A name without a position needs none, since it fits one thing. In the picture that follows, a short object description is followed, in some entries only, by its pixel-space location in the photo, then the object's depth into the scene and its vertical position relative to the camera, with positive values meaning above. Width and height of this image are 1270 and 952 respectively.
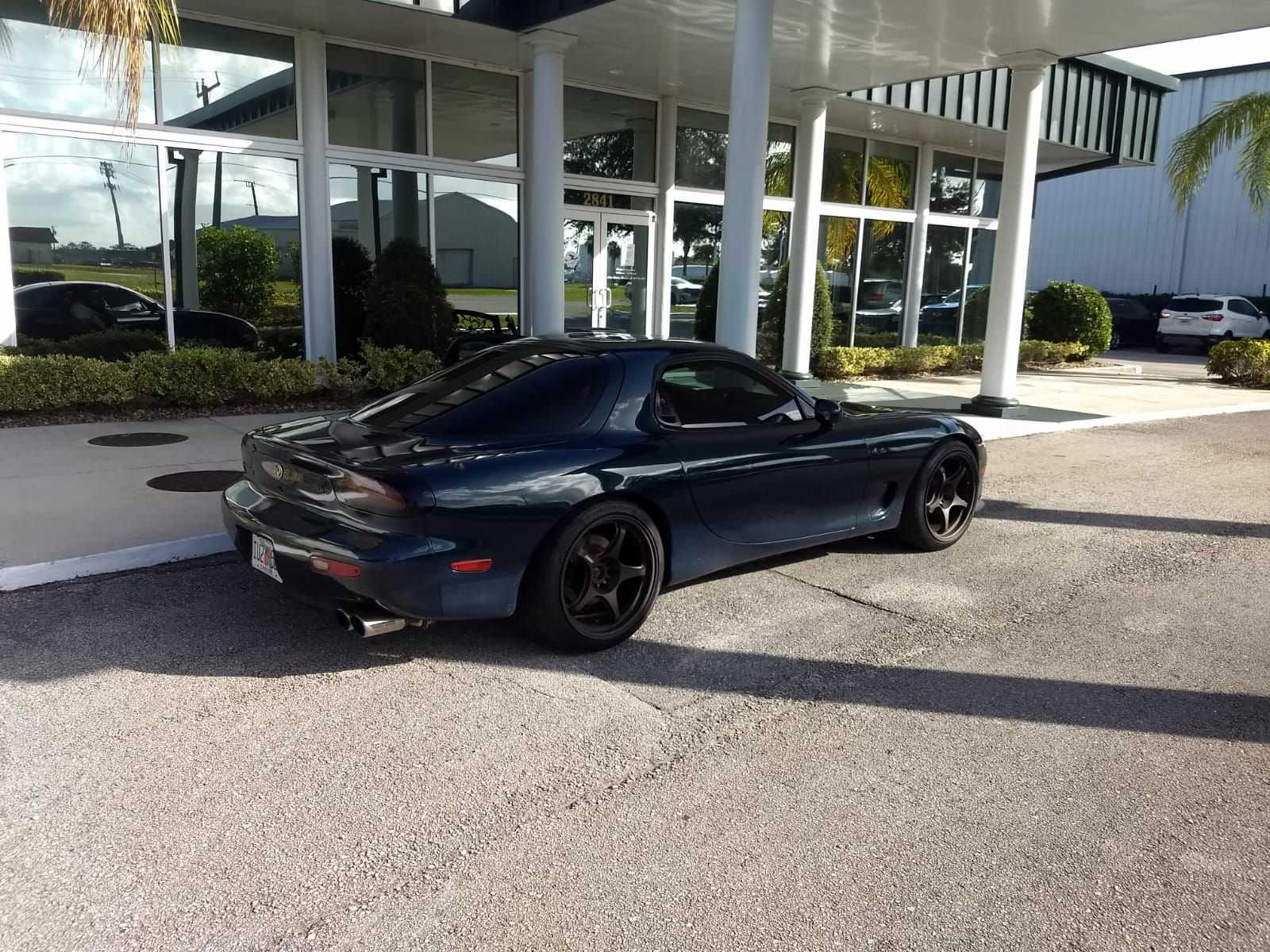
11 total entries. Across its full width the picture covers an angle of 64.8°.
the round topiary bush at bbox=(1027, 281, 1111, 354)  21.73 -0.30
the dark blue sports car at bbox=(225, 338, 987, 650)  4.12 -0.89
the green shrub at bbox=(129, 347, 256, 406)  10.47 -1.00
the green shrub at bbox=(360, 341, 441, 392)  11.53 -0.92
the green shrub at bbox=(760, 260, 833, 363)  16.56 -0.29
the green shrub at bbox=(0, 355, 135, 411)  9.68 -1.04
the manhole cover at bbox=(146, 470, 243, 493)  7.31 -1.48
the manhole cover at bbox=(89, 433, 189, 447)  8.98 -1.45
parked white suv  28.14 -0.39
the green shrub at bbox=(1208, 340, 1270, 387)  18.50 -1.00
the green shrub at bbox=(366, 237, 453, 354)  11.95 -0.21
